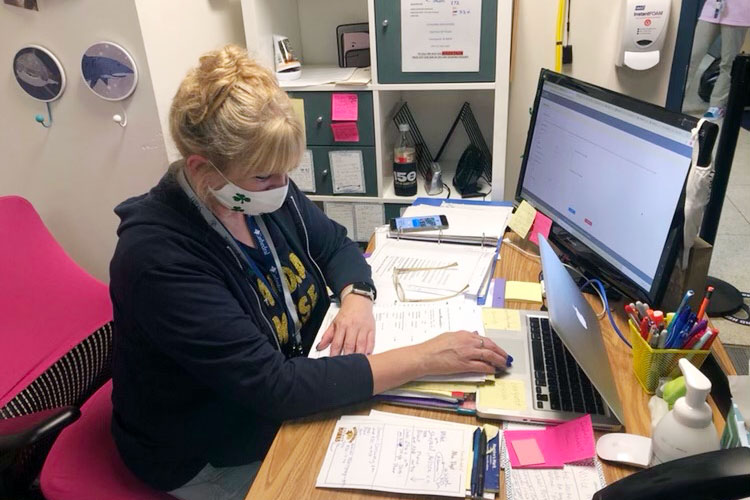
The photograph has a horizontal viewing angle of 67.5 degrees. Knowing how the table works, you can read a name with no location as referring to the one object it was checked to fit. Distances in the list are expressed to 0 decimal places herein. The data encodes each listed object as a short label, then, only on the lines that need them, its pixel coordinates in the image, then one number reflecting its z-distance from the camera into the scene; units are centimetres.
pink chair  112
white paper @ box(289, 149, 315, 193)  203
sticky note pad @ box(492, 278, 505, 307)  121
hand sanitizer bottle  68
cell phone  151
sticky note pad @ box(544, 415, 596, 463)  81
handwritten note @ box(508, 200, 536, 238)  143
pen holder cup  89
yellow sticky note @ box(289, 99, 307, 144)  193
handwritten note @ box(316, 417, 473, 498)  79
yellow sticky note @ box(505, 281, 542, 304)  123
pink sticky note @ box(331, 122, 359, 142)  193
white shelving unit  182
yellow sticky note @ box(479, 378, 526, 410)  91
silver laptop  85
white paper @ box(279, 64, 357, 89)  193
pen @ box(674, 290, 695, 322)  86
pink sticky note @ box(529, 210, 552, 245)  137
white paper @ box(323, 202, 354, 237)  210
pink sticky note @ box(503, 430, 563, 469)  81
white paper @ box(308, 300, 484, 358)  108
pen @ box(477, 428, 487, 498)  77
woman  93
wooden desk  79
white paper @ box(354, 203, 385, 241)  207
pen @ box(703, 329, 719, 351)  86
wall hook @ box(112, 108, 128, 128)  165
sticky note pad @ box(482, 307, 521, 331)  111
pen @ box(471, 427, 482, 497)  77
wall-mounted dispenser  199
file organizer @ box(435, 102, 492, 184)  218
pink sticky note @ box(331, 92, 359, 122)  190
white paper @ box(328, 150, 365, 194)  199
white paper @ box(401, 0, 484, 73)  173
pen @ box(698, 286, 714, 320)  88
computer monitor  97
